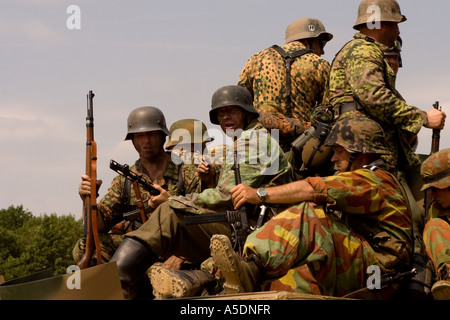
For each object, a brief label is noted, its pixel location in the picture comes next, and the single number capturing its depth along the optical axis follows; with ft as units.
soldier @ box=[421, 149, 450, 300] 22.19
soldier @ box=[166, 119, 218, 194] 35.99
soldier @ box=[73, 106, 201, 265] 33.37
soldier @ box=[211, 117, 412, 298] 22.25
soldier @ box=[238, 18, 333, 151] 34.27
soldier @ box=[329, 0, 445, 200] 29.50
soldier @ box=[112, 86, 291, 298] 26.02
